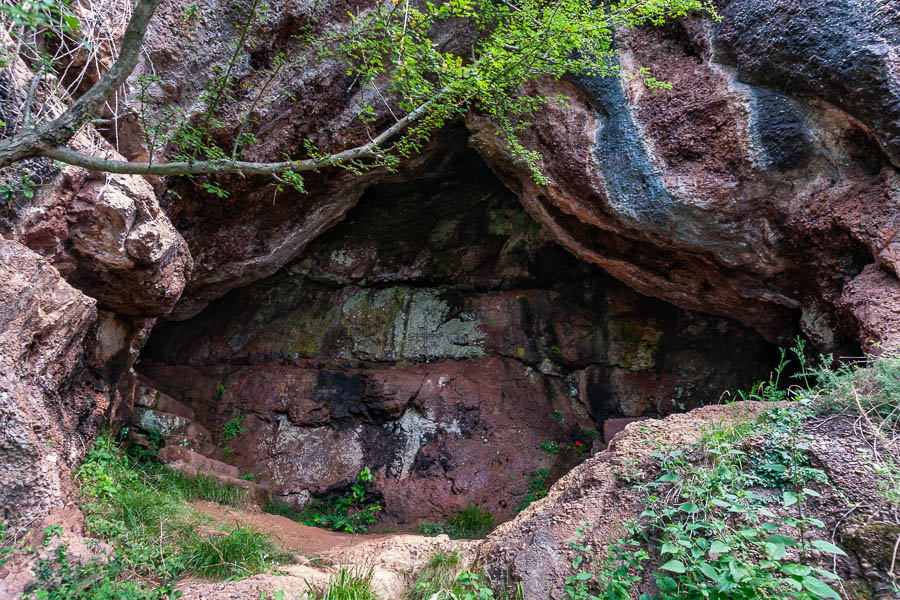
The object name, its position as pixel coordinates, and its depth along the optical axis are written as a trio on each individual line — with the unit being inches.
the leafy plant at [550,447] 297.0
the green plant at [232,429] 303.3
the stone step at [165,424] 244.5
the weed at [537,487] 273.4
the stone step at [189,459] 222.8
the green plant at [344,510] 256.5
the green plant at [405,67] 117.9
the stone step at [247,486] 217.2
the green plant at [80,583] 109.0
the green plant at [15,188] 141.1
